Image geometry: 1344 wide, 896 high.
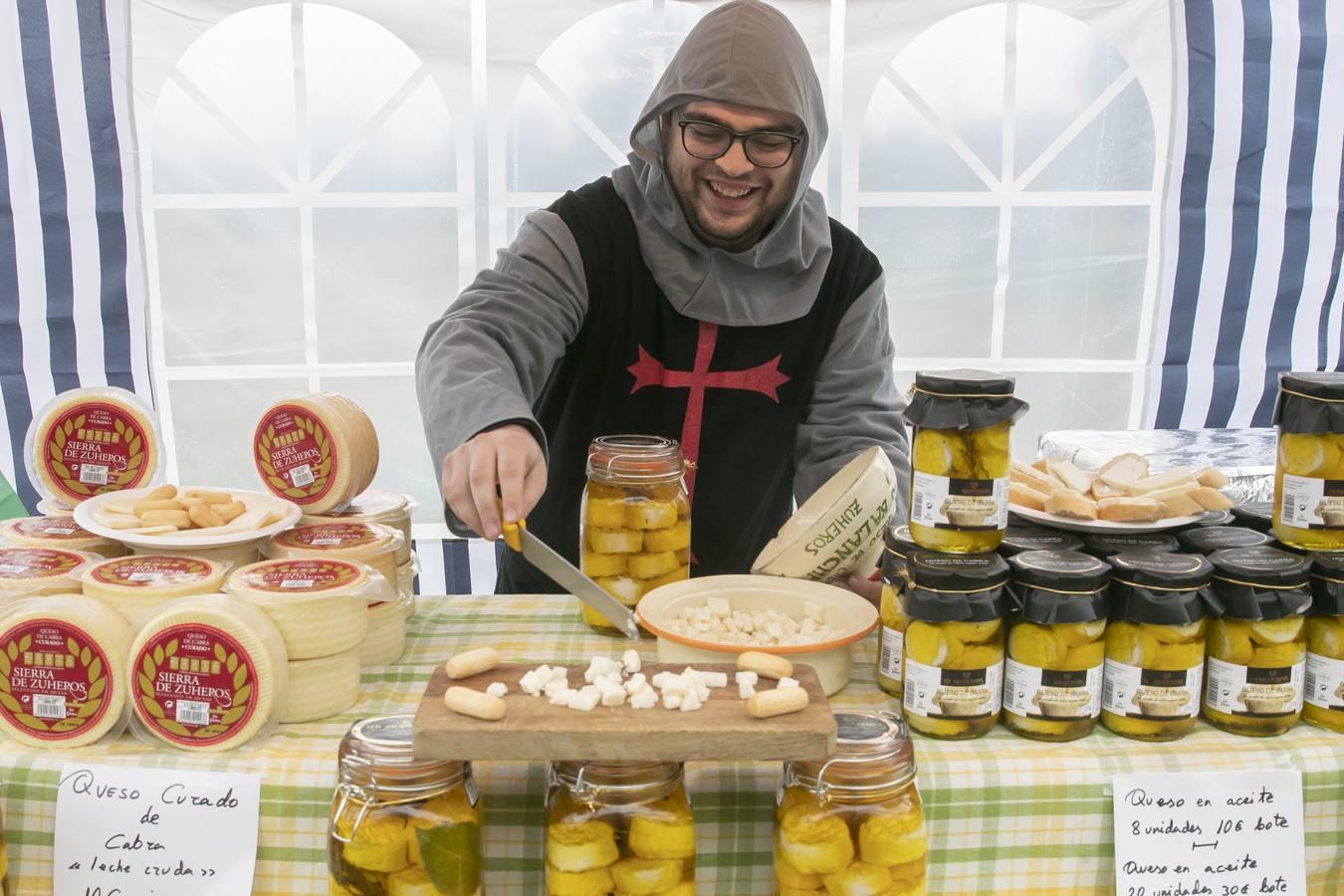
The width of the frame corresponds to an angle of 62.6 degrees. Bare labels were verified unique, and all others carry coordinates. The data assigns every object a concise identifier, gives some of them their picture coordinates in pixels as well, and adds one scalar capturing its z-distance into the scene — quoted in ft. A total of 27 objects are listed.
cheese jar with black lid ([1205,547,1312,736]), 4.15
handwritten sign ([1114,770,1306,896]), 4.03
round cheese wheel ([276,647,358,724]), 4.35
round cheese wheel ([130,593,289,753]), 4.12
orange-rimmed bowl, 4.46
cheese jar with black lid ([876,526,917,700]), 4.34
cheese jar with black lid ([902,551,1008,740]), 4.06
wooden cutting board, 3.49
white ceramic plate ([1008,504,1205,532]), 4.70
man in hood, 6.53
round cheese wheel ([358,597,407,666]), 4.92
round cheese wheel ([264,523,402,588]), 4.93
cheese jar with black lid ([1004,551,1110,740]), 4.03
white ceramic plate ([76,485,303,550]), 4.77
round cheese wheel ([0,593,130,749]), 4.16
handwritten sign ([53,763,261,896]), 3.94
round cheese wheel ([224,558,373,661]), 4.33
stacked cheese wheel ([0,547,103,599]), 4.48
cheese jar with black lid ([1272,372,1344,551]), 4.31
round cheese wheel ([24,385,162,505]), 5.38
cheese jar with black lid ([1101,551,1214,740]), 4.07
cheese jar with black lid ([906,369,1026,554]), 4.25
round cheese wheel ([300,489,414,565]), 5.38
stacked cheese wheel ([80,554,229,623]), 4.35
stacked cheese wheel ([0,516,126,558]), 4.98
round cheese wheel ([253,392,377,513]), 5.31
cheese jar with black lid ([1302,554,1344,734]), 4.25
